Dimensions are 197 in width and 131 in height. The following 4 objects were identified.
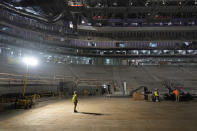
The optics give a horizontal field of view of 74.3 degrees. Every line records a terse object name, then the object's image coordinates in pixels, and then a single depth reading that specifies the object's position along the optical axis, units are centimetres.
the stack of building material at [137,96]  1817
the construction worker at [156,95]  1638
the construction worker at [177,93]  1688
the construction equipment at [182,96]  1733
